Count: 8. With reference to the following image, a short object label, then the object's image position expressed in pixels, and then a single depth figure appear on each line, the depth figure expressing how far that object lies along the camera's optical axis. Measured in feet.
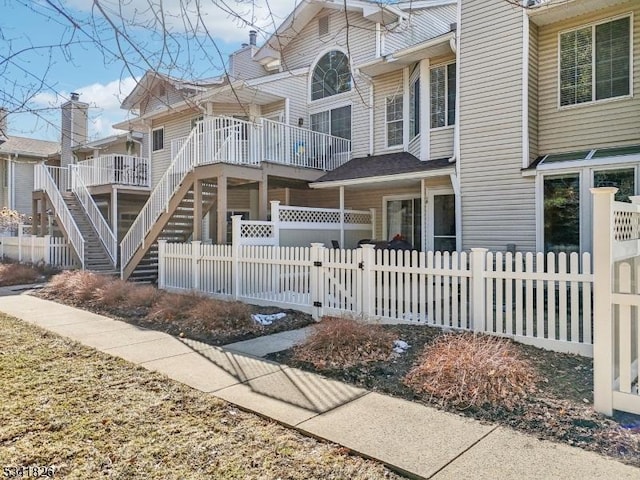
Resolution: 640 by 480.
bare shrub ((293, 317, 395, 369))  17.51
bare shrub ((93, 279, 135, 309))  31.37
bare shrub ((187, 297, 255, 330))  24.18
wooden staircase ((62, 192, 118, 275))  49.85
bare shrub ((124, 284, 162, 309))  31.04
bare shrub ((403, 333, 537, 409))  13.56
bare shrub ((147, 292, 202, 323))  26.91
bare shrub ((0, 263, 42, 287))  44.24
